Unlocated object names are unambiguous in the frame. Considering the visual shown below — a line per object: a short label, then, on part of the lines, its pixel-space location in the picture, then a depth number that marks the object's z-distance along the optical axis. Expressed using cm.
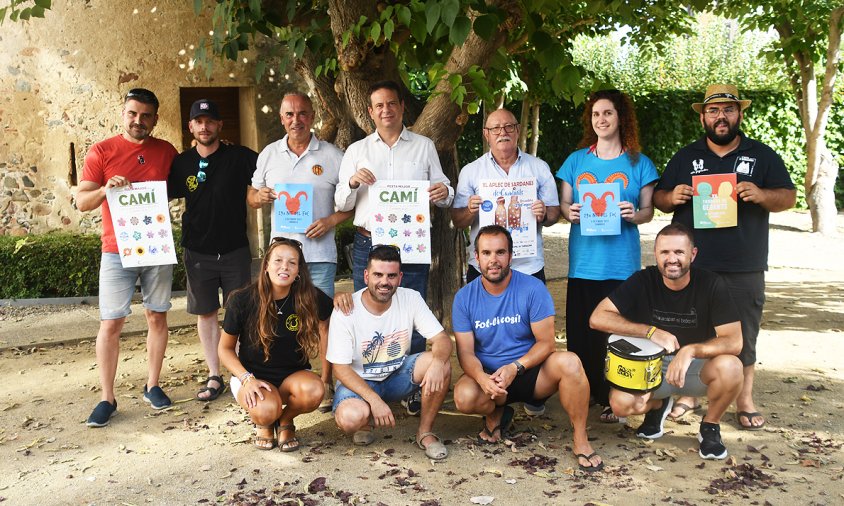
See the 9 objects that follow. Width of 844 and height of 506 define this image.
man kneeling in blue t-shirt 460
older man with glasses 518
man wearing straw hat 501
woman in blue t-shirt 505
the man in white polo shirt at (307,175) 540
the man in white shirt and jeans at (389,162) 525
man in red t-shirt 529
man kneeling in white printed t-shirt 466
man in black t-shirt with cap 551
